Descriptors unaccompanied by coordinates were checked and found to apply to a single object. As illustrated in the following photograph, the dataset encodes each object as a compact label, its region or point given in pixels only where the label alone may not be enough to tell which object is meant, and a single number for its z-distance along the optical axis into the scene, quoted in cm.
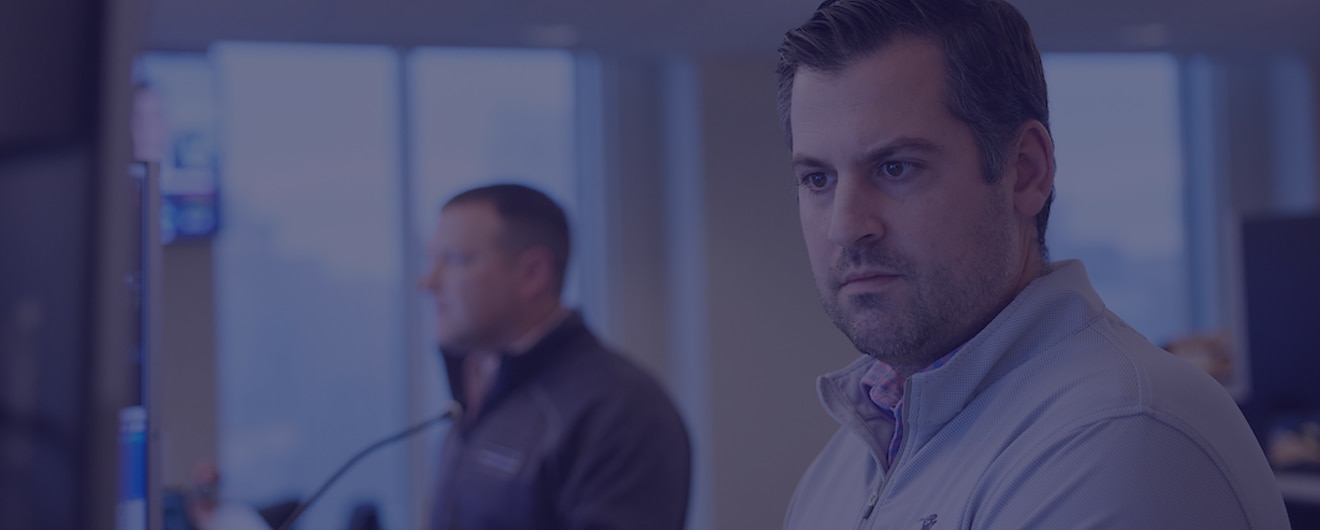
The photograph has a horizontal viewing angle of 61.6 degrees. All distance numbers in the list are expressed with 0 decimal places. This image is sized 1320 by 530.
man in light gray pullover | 81
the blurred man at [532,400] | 189
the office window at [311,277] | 460
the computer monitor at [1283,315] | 332
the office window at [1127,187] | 557
